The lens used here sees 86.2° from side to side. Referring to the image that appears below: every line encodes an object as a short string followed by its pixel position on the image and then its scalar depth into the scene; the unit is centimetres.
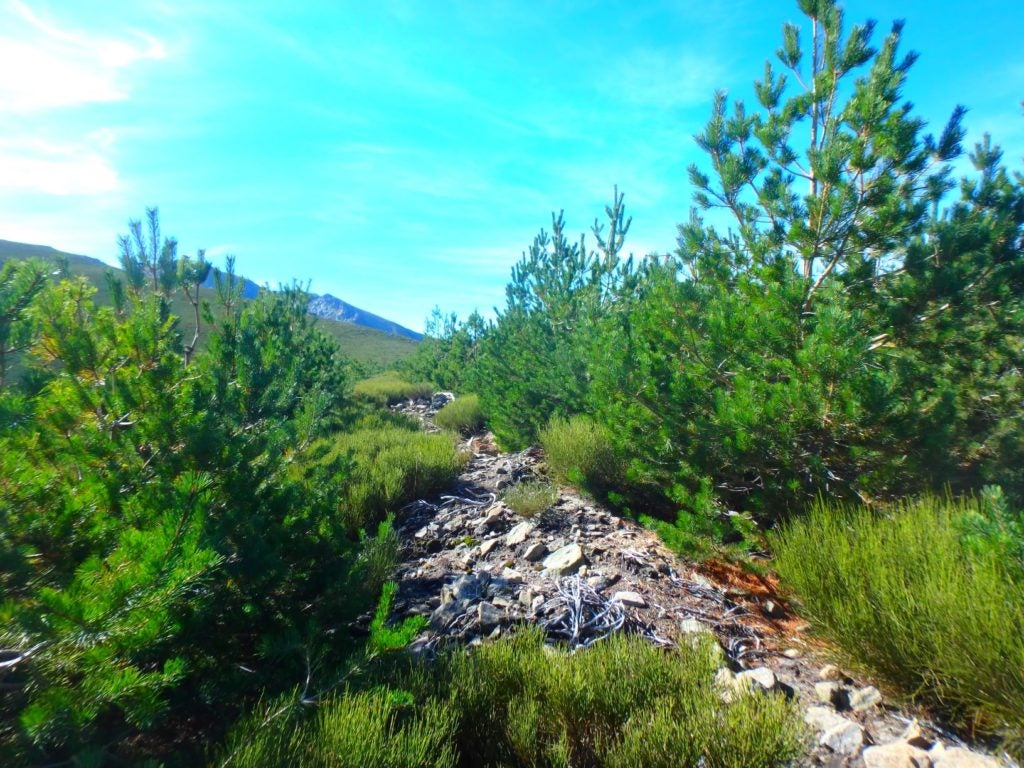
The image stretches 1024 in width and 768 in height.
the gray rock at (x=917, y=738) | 228
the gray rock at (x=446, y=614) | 326
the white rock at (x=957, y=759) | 211
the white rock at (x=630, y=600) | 343
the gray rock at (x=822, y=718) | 238
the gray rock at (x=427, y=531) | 497
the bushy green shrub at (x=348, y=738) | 171
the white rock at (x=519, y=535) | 452
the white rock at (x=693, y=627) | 312
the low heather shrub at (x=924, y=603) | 217
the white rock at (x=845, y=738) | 226
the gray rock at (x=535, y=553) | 423
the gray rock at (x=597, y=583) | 363
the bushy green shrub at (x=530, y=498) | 509
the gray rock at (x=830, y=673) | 284
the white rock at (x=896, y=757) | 212
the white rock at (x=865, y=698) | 260
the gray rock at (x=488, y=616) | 321
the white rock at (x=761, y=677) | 252
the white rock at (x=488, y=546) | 440
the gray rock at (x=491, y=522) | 495
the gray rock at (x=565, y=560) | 393
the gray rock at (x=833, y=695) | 262
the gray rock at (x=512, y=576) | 380
